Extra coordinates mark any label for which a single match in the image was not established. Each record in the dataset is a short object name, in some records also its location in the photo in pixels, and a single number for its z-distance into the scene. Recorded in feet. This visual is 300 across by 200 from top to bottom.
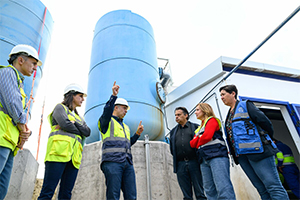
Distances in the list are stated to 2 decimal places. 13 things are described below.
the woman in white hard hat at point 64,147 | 7.26
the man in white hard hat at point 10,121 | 5.58
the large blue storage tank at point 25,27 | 12.68
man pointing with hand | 7.99
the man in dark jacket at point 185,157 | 9.77
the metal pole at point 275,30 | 7.91
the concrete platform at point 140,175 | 12.55
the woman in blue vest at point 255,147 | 6.91
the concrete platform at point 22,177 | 9.64
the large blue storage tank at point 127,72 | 16.38
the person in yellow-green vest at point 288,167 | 13.12
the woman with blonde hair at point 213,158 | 7.66
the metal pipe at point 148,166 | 12.34
